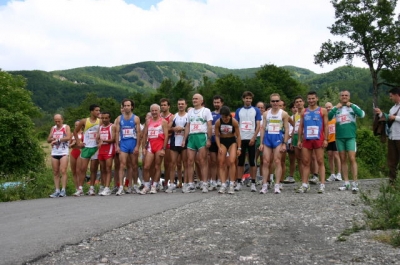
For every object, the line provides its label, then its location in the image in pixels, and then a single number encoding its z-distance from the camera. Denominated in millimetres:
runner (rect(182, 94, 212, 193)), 11078
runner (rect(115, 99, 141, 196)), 11365
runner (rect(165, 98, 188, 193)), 11586
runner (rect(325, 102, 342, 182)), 13375
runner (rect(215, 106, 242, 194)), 10453
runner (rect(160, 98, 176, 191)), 11820
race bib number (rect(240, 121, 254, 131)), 11117
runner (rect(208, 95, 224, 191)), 11609
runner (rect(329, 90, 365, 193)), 10391
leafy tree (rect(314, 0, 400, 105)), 31766
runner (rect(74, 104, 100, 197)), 11727
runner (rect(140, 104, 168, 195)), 11289
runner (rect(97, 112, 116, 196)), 11539
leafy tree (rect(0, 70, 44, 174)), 21172
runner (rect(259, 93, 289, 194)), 10203
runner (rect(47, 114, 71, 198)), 11602
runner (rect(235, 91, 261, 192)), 11102
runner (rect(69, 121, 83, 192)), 12070
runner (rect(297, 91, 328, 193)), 10211
